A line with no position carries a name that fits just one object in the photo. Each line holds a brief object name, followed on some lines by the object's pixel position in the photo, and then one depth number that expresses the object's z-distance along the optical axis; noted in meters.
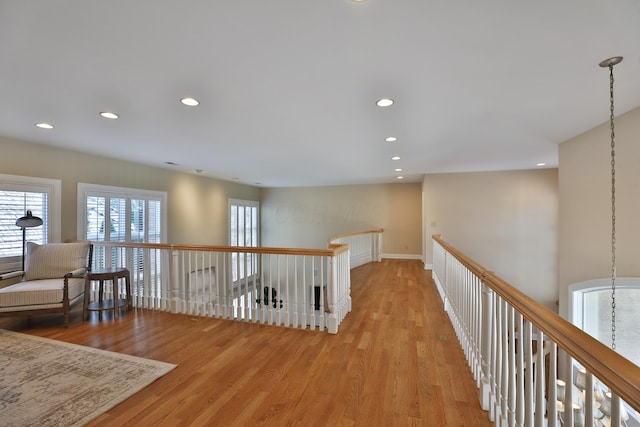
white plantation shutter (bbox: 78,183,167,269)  4.38
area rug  1.81
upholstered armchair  3.08
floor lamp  3.41
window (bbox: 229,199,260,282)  8.23
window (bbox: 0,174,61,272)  3.52
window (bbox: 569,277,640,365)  3.25
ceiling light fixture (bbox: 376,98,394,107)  2.41
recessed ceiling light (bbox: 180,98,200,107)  2.42
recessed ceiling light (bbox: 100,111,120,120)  2.74
